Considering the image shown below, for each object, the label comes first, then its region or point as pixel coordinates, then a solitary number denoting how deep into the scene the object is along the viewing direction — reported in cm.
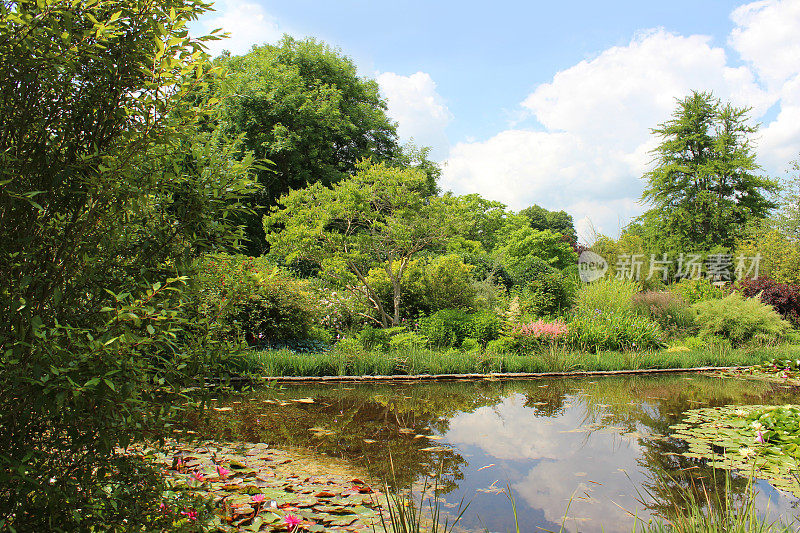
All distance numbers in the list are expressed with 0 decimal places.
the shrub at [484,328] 953
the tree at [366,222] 942
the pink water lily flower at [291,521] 261
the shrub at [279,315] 857
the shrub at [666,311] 1172
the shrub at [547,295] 1160
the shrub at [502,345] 898
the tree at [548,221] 4294
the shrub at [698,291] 1390
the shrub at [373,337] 912
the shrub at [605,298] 1151
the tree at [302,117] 1762
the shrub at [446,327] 939
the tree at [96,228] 149
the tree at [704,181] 2272
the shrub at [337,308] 1013
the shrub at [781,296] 1277
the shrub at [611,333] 980
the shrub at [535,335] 927
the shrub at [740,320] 1039
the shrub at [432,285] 1049
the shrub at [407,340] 855
